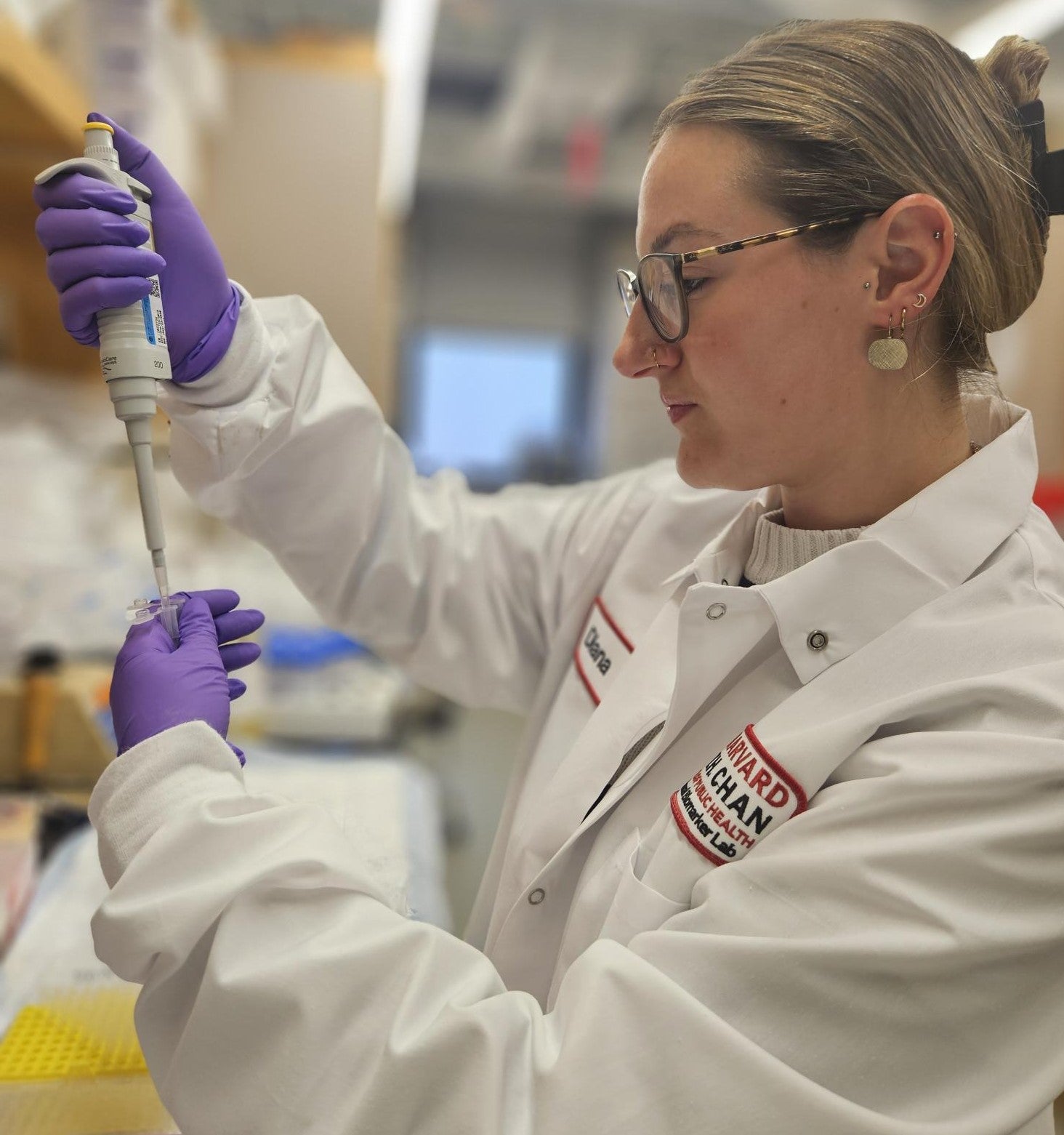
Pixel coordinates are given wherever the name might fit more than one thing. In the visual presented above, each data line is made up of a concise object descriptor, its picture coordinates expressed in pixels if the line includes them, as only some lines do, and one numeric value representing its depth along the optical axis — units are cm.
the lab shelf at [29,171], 158
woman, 67
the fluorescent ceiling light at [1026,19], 305
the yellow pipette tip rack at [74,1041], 89
